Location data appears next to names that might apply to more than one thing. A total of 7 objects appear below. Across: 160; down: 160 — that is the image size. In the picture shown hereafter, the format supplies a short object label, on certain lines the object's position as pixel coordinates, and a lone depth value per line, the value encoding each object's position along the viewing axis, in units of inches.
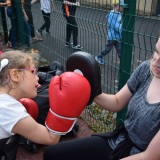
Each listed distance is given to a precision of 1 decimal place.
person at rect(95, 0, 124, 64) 84.6
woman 57.8
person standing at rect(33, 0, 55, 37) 140.9
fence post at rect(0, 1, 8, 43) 242.1
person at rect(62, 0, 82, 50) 114.2
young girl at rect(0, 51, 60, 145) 61.4
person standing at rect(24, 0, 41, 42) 181.3
